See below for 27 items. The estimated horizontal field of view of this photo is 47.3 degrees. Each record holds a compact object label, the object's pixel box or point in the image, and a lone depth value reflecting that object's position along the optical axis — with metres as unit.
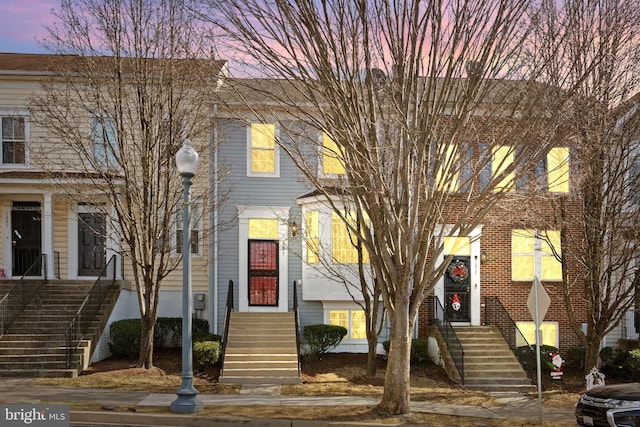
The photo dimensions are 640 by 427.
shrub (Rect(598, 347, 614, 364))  20.27
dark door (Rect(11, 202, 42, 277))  22.53
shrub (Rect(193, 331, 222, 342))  19.59
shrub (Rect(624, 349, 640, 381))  18.91
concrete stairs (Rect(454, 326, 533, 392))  18.14
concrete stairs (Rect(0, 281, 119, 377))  16.88
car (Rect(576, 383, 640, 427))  11.20
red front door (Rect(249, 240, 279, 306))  21.88
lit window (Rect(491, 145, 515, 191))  20.65
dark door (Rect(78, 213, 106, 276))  22.56
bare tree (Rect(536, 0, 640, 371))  16.20
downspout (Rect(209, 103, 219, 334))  19.97
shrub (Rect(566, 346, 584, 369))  20.90
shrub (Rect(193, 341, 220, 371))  18.42
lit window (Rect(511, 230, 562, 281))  22.19
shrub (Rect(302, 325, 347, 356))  20.14
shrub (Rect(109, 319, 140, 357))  19.19
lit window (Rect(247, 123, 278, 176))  21.81
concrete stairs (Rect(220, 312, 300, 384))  17.41
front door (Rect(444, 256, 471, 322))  21.80
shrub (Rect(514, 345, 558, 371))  18.61
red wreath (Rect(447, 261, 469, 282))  21.94
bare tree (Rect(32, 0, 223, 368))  17.14
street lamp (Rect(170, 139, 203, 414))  12.54
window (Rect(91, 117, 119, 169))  17.38
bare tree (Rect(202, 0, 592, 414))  12.01
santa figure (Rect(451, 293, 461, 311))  21.81
